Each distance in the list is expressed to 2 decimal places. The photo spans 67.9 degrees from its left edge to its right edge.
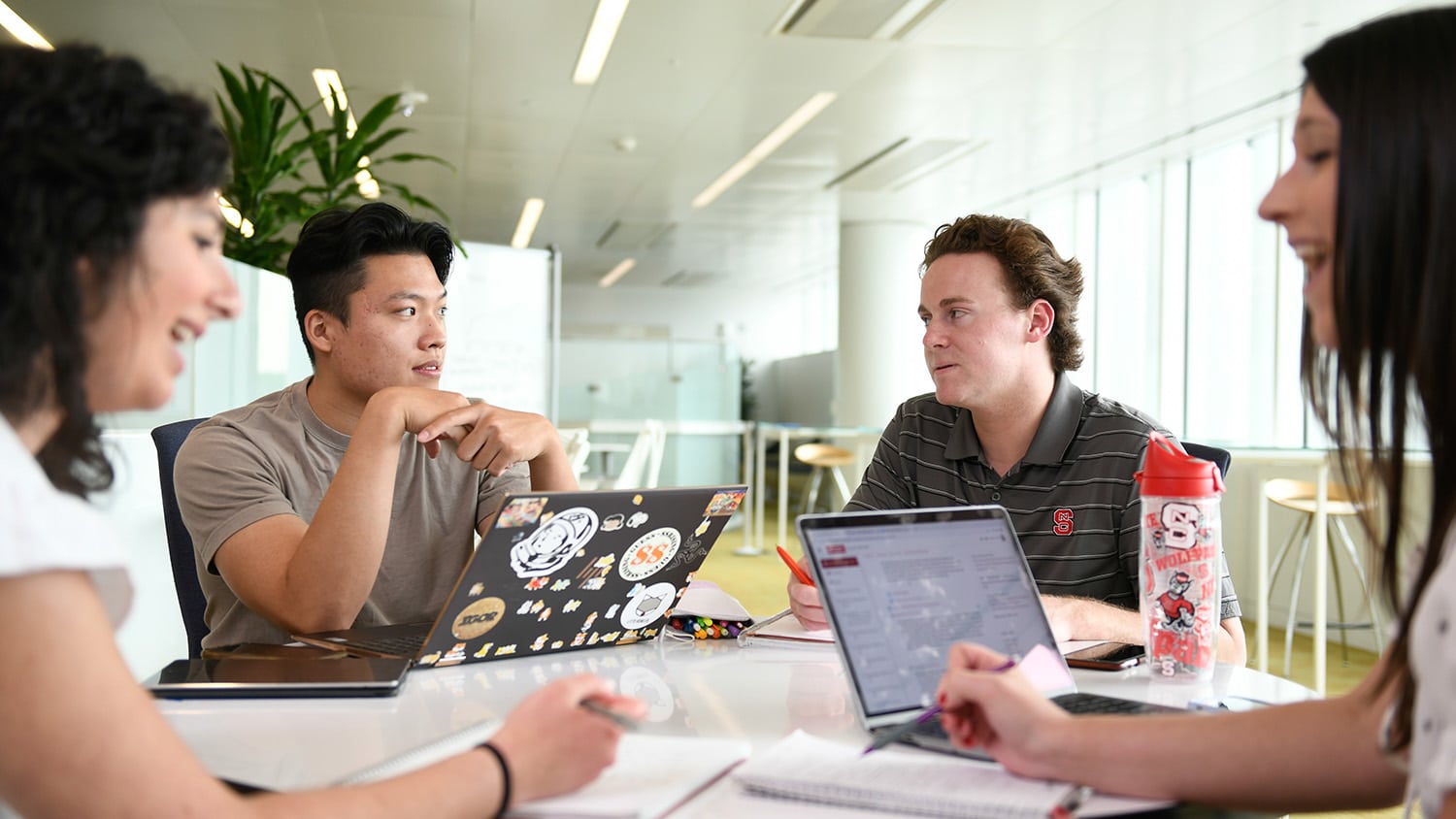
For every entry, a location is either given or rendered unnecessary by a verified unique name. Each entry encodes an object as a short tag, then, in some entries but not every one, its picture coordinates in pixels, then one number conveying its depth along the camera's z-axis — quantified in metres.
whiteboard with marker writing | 5.92
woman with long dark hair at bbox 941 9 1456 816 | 0.71
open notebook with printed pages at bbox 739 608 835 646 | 1.37
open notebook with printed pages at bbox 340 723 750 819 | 0.76
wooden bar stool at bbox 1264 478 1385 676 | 4.36
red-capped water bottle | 1.14
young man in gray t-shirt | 1.41
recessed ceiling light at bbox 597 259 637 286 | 12.64
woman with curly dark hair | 0.62
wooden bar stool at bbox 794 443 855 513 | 8.09
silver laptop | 0.97
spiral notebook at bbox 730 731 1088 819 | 0.77
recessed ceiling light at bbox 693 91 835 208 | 6.01
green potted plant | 3.12
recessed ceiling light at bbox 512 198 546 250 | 8.99
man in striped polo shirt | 1.66
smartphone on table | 1.21
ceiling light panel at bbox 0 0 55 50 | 4.77
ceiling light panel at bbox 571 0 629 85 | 4.59
